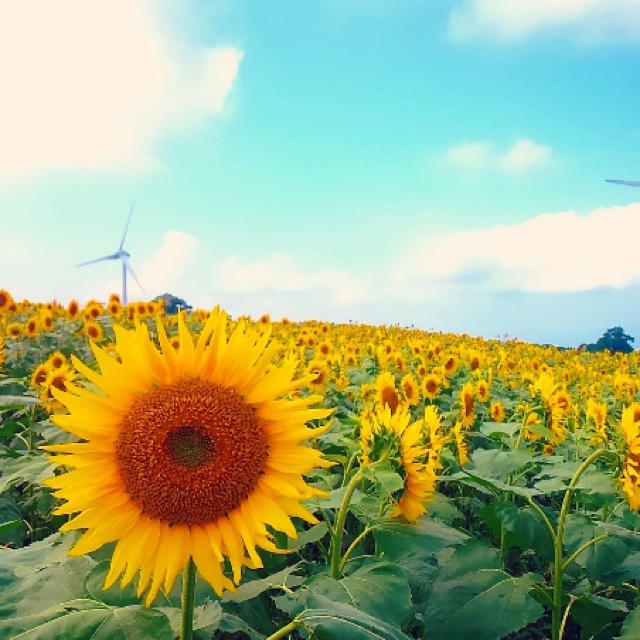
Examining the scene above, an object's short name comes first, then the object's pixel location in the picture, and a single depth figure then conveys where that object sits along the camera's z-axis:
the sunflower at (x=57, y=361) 7.79
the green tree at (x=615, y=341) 30.79
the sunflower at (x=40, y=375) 7.21
